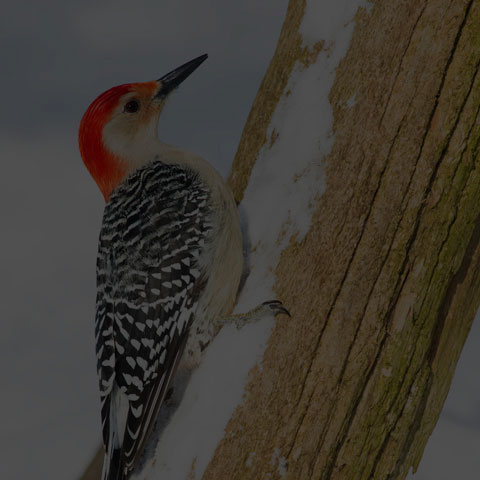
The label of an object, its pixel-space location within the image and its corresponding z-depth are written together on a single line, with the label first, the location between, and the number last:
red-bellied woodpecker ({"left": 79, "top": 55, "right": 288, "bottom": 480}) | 6.23
